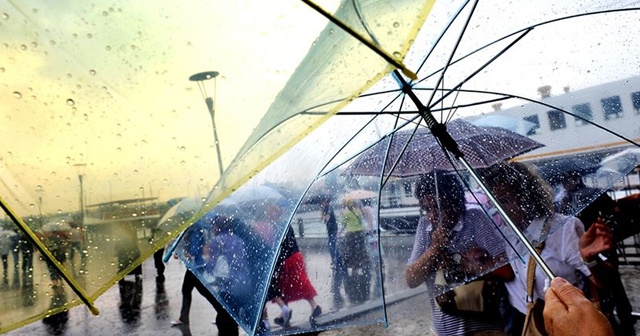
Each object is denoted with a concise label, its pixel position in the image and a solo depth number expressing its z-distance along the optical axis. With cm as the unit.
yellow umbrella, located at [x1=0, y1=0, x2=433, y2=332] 115
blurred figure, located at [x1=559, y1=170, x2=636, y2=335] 273
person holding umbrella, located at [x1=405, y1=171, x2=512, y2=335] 255
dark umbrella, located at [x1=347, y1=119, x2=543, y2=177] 269
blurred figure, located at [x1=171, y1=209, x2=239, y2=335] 255
